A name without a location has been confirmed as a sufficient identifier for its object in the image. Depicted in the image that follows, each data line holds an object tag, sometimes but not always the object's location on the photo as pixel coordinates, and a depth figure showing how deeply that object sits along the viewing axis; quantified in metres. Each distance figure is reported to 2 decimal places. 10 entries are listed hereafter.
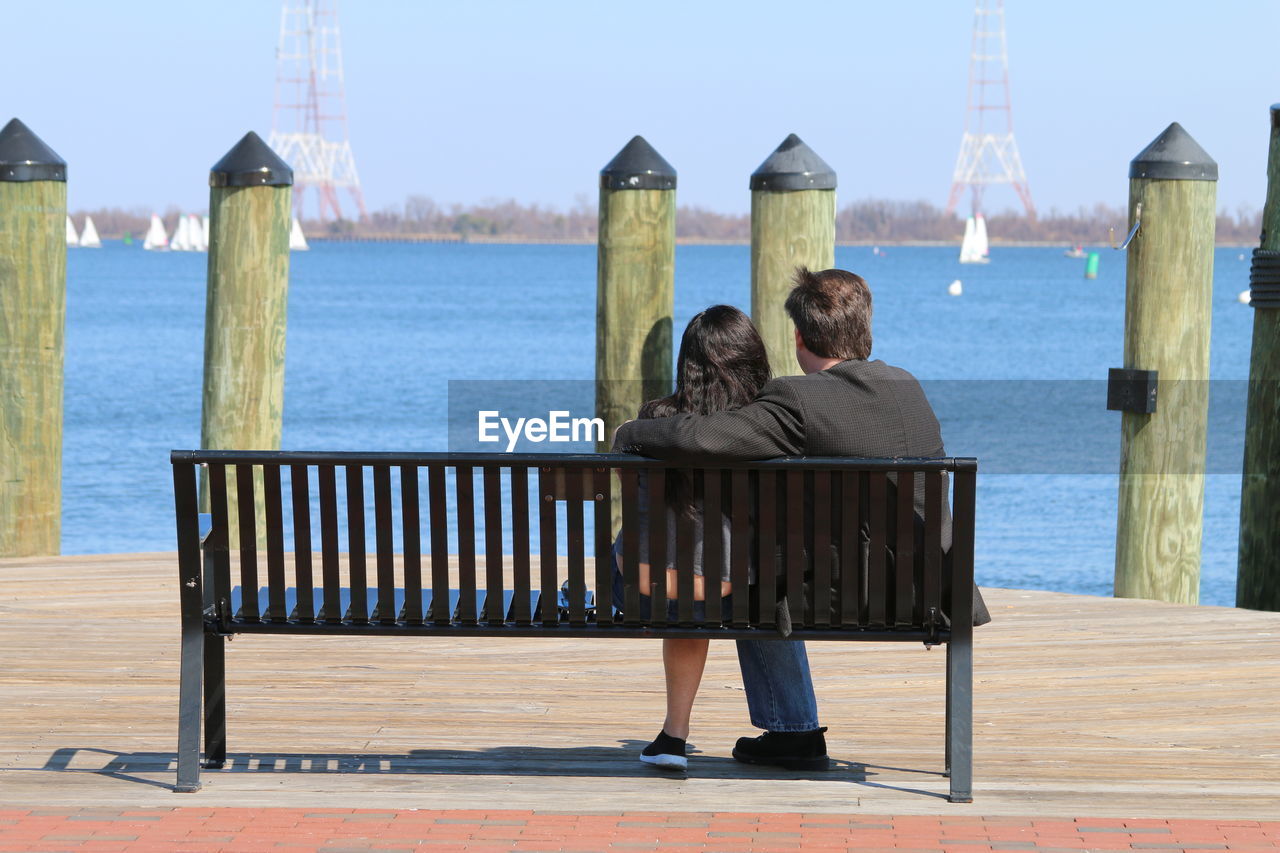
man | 7.70
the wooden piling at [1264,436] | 12.59
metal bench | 7.70
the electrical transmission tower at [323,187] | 177.62
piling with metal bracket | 13.32
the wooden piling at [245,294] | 14.13
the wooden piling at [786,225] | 13.76
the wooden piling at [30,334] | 14.12
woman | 7.93
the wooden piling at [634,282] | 14.10
